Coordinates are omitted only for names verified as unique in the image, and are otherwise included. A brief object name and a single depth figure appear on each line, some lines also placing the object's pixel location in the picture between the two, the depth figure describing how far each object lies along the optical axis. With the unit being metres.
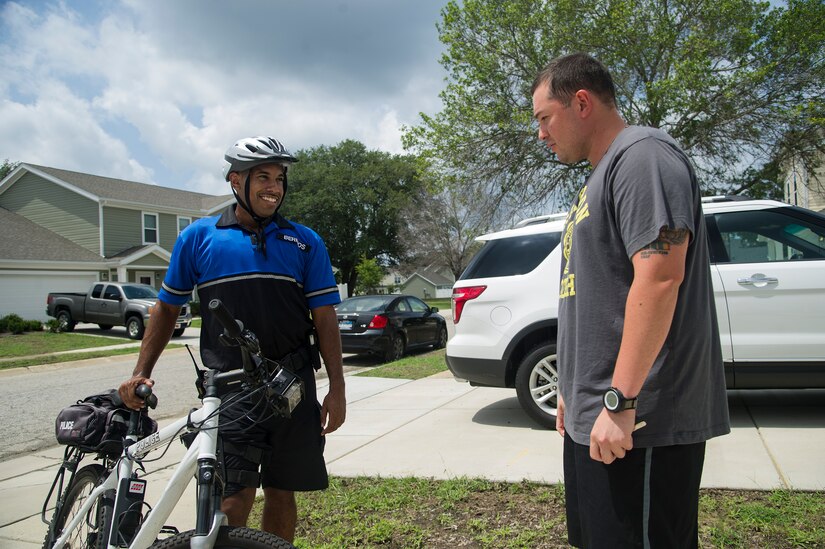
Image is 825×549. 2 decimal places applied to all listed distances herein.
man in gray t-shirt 1.66
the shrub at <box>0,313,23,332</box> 19.73
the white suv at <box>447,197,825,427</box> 4.97
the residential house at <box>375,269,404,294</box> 51.79
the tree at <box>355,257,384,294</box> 42.81
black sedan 12.43
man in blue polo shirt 2.57
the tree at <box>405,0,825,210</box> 13.77
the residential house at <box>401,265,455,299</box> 76.31
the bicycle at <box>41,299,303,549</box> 1.90
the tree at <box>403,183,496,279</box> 47.41
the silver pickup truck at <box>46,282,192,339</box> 19.55
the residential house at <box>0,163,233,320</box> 24.88
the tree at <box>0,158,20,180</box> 60.06
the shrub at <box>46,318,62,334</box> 20.31
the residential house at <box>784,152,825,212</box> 15.64
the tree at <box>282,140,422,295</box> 48.44
